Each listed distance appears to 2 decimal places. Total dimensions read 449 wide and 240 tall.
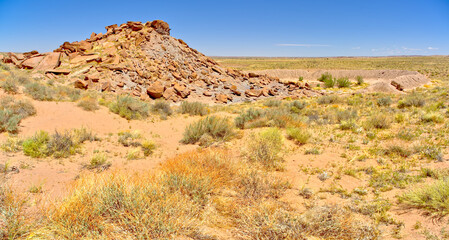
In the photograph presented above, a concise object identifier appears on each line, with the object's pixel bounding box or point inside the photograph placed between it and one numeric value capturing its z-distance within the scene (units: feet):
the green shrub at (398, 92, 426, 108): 38.62
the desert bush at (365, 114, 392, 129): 28.55
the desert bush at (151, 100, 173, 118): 43.10
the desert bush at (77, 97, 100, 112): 36.77
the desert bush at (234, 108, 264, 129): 33.90
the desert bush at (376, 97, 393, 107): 43.01
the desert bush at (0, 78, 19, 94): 35.99
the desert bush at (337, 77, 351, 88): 109.60
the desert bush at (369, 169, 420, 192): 15.70
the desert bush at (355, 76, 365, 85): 119.34
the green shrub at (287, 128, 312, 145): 25.49
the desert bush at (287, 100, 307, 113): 44.70
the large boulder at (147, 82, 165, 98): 61.36
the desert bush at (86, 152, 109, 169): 20.46
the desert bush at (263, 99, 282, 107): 54.65
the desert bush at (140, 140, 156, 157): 25.89
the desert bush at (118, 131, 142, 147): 27.12
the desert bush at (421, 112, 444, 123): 27.63
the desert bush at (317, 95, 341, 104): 52.10
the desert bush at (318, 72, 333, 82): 124.61
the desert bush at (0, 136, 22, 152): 21.38
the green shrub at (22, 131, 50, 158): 21.02
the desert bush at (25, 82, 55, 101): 37.14
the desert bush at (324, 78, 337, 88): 111.04
